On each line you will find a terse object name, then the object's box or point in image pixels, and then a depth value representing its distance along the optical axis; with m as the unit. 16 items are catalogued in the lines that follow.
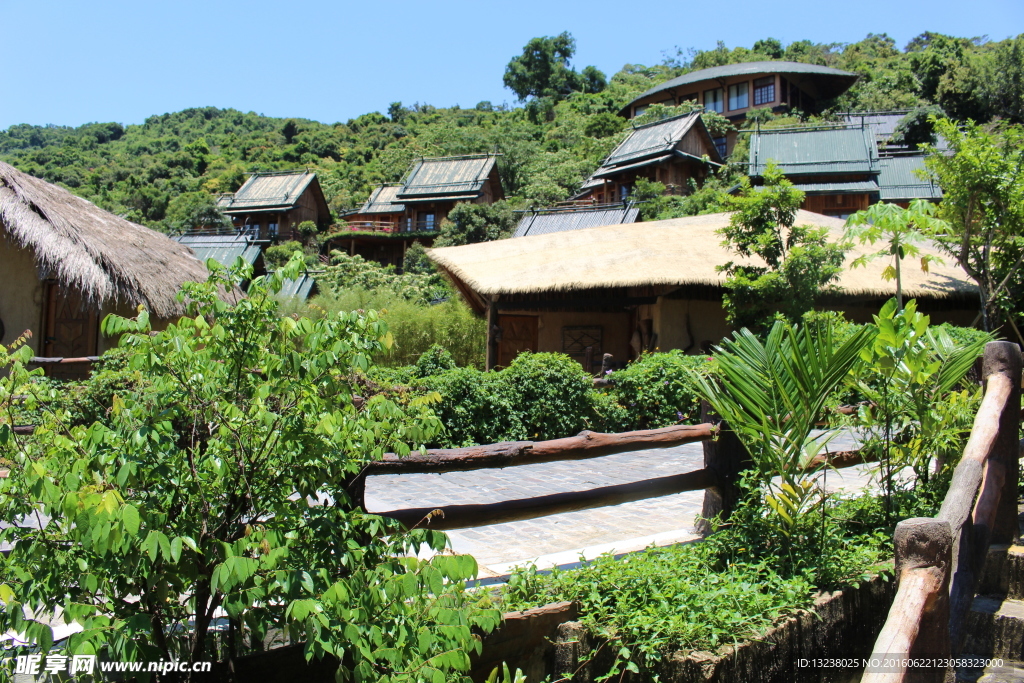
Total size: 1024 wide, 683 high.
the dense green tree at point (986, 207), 10.05
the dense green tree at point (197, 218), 39.67
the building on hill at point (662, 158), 33.66
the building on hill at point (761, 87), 49.16
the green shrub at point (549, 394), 8.74
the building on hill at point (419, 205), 40.97
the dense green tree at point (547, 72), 72.81
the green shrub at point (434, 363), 10.37
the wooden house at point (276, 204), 43.16
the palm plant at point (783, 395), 3.51
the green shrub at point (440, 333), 14.93
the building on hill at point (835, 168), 27.44
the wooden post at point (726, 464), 4.11
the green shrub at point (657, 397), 9.25
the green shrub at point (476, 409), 8.34
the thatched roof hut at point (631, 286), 11.55
